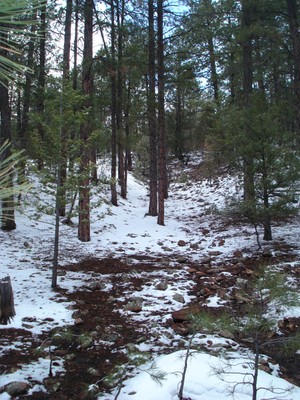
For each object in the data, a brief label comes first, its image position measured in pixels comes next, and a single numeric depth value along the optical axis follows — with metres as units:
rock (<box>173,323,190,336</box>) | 5.25
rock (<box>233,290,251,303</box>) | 6.39
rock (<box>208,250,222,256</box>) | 9.98
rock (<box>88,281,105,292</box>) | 7.19
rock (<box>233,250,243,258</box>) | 9.46
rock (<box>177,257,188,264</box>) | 9.39
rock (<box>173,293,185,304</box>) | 6.57
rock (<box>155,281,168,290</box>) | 7.19
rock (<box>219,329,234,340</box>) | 5.17
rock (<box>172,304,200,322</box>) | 5.67
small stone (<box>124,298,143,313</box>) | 6.18
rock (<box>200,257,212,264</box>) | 9.21
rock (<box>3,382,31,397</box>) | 3.67
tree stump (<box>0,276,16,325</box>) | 5.41
